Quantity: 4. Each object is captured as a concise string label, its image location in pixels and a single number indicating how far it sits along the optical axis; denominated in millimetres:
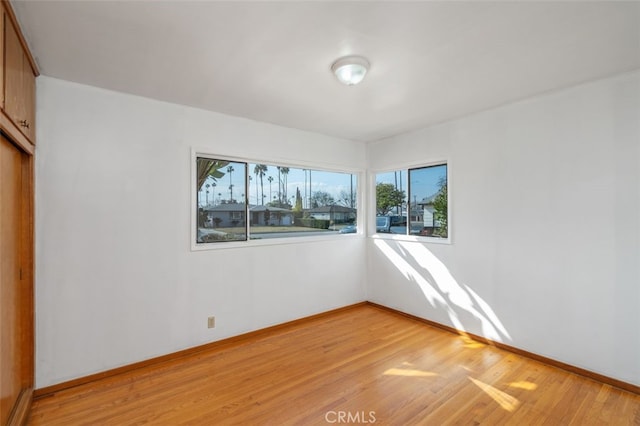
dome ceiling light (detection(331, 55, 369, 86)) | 2133
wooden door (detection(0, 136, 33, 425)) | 1803
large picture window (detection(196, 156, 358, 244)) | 3299
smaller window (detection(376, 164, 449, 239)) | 3795
